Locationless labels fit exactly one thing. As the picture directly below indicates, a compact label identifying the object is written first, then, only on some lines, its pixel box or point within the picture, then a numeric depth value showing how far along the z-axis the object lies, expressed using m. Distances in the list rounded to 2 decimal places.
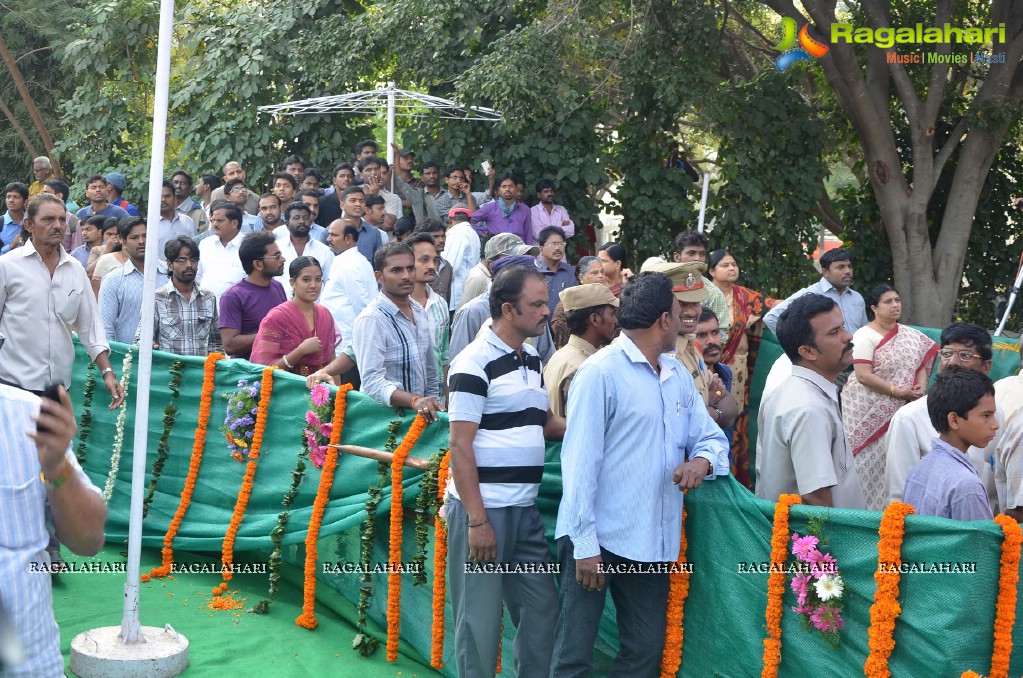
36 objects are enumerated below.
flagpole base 4.92
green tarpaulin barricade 3.56
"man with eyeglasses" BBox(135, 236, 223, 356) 6.90
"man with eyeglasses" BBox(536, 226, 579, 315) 8.42
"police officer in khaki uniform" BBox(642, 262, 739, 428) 5.39
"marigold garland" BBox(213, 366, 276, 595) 5.99
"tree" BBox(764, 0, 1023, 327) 12.06
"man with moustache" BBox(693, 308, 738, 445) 5.88
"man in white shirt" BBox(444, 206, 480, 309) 9.52
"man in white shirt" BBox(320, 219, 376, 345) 7.26
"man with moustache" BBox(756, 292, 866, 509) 4.07
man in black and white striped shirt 4.09
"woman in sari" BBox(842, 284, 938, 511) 6.81
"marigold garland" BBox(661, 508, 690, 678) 4.17
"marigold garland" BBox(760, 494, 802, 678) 3.89
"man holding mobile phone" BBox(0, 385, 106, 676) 2.48
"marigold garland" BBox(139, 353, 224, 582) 6.29
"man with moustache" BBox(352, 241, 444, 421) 5.28
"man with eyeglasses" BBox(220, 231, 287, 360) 6.74
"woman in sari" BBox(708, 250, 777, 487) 7.65
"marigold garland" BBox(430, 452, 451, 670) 4.88
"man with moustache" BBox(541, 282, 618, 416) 4.66
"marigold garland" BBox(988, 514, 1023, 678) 3.52
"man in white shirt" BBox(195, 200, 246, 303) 8.53
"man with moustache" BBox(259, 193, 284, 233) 9.83
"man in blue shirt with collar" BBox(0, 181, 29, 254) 11.65
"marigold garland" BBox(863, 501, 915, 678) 3.64
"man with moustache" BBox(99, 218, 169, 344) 7.27
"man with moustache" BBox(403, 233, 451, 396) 5.98
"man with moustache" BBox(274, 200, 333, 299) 8.98
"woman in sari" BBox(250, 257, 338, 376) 6.23
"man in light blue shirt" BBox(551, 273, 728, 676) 3.88
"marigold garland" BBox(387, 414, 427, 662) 5.14
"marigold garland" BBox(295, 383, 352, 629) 5.55
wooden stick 5.04
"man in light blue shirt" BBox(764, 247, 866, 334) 8.30
